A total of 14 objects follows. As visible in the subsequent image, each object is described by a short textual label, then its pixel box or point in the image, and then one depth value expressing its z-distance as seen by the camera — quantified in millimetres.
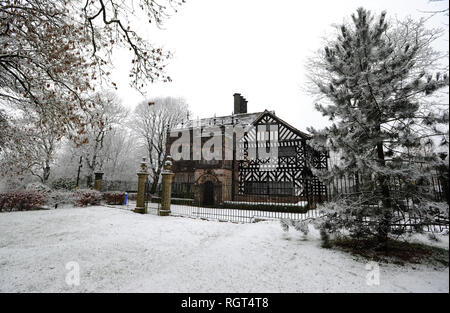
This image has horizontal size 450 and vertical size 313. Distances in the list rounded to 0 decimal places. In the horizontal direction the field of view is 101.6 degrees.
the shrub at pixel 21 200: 10935
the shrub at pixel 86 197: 13707
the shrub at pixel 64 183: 20286
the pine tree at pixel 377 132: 4059
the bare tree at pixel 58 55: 4355
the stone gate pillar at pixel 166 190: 10305
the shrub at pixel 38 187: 13744
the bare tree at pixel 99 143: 22516
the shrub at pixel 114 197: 16266
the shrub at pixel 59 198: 12805
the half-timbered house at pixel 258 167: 15062
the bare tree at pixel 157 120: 26312
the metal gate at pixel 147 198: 11227
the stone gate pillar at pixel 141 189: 11164
